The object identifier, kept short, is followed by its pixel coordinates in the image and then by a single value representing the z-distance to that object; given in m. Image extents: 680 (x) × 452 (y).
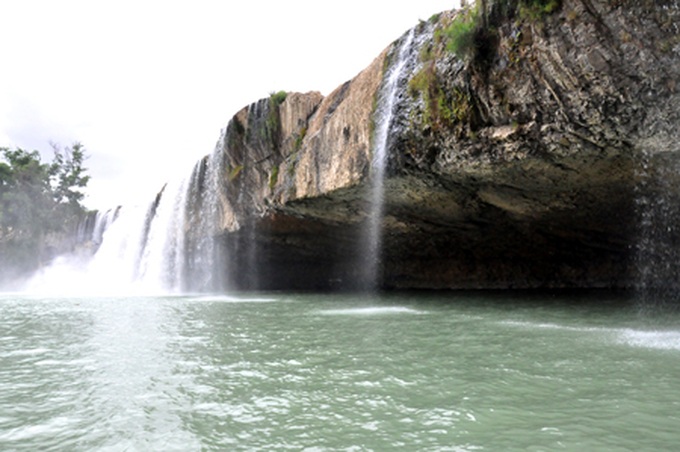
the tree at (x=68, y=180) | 41.81
